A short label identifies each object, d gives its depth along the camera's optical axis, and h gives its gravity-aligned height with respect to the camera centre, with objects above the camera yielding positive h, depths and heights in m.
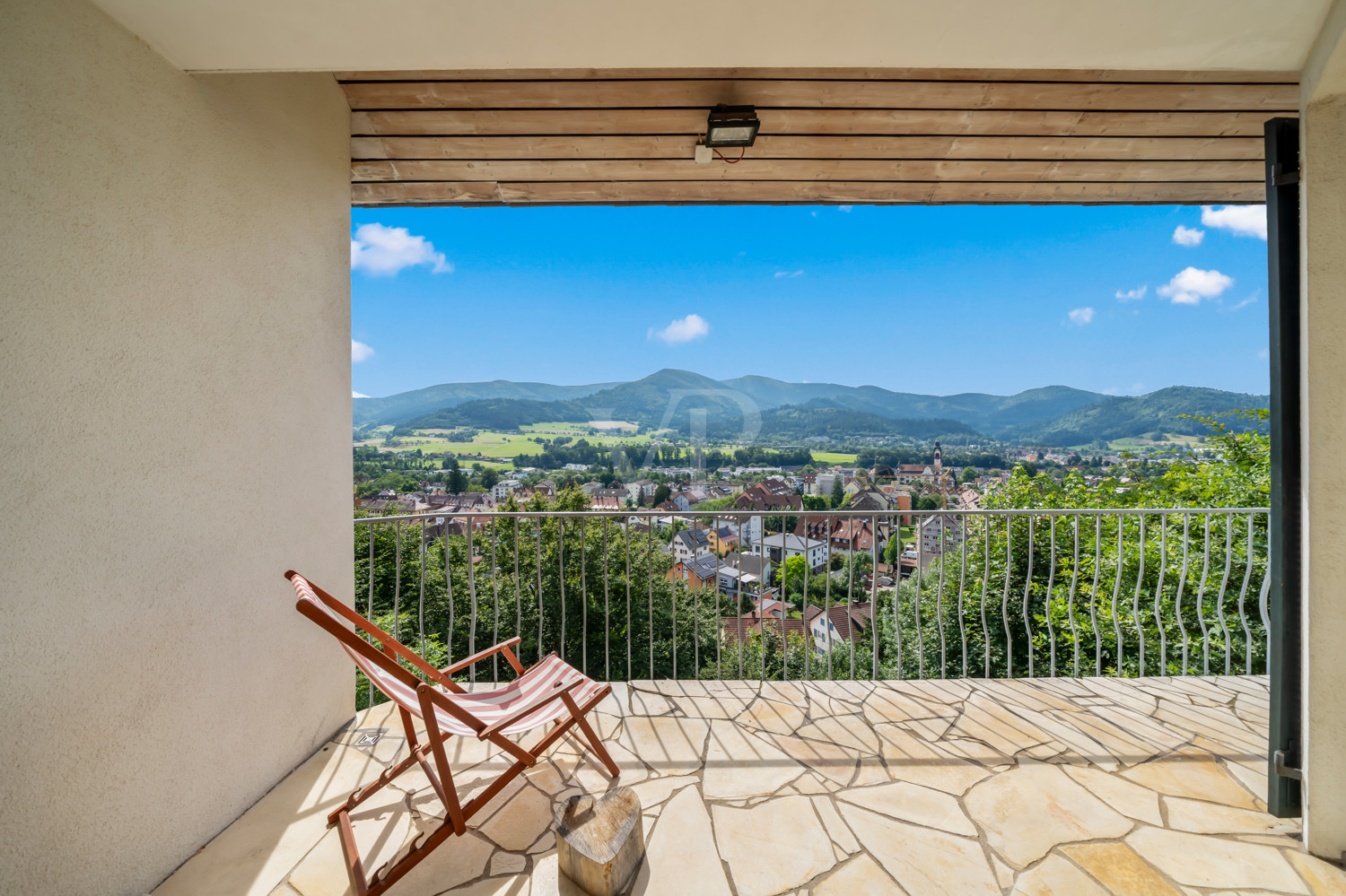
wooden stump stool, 1.55 -1.23
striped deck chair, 1.59 -0.98
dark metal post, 1.82 -0.08
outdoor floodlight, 2.30 +1.46
